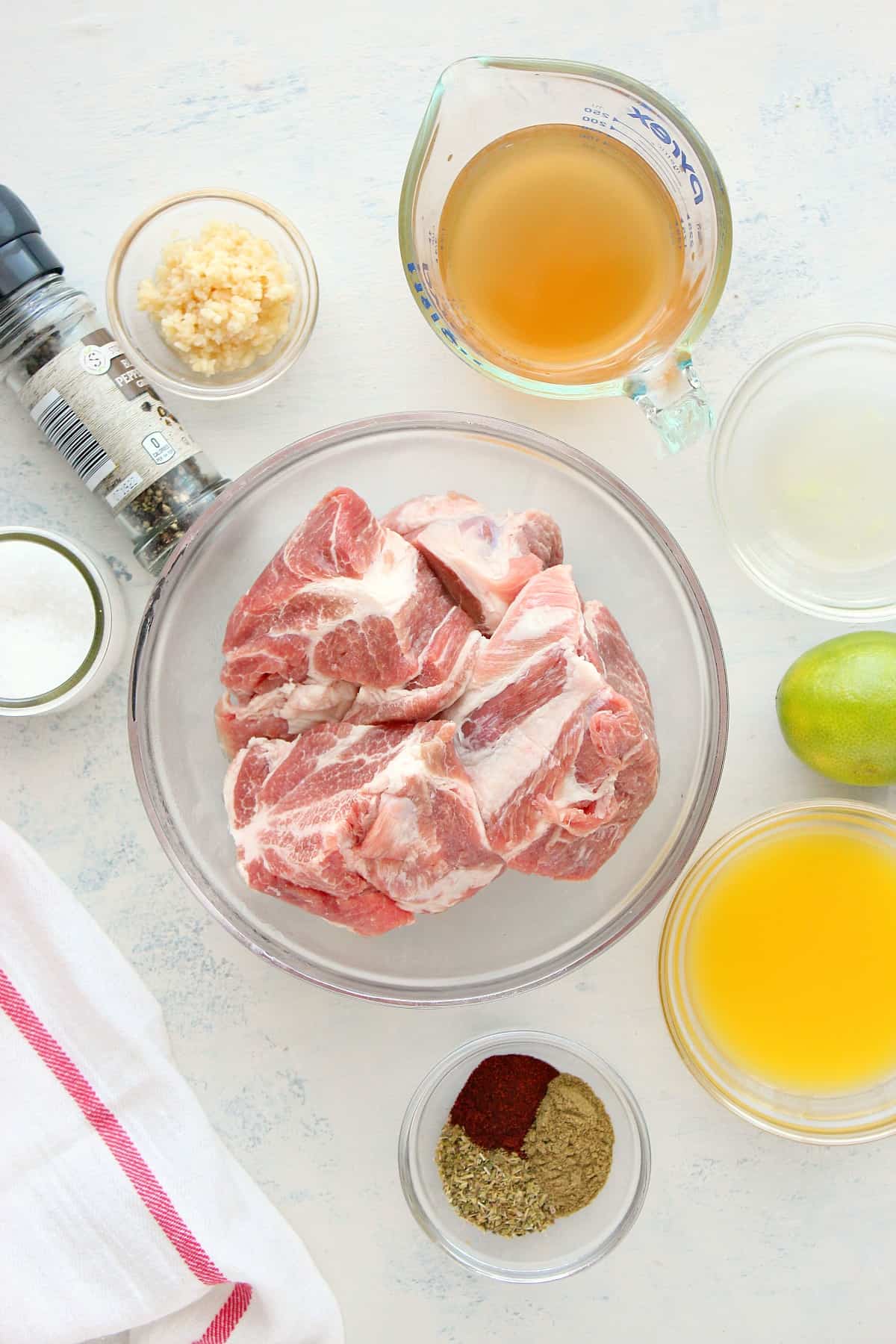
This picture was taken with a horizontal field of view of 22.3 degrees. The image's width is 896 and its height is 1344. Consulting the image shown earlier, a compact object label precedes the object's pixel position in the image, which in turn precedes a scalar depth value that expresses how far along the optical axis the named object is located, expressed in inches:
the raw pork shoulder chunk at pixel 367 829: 28.8
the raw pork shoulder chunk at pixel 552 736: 28.9
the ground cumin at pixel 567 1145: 31.7
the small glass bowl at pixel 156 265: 31.4
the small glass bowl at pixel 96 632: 31.1
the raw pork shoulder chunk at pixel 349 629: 29.4
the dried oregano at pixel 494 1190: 31.9
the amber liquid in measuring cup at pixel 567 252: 31.1
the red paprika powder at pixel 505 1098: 31.8
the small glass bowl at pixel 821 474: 32.3
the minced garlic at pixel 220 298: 30.6
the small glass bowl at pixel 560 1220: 32.0
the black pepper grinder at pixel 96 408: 30.7
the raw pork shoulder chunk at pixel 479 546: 29.8
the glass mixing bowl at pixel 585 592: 31.3
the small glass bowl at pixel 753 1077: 31.9
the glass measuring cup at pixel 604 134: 30.3
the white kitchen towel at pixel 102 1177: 31.2
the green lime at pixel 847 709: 30.2
